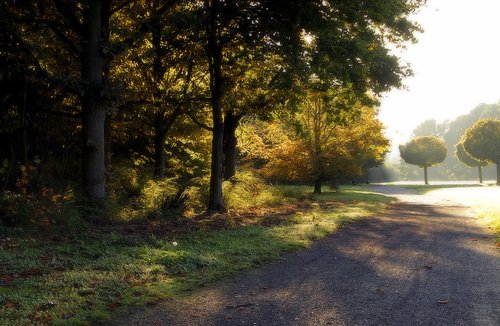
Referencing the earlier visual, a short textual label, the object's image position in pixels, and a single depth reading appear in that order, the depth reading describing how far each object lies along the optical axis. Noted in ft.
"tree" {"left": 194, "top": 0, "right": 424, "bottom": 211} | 39.99
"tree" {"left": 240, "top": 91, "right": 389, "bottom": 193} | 88.63
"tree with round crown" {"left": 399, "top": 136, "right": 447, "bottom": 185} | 205.36
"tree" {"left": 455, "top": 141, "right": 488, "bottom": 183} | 199.26
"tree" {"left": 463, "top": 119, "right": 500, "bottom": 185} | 174.60
